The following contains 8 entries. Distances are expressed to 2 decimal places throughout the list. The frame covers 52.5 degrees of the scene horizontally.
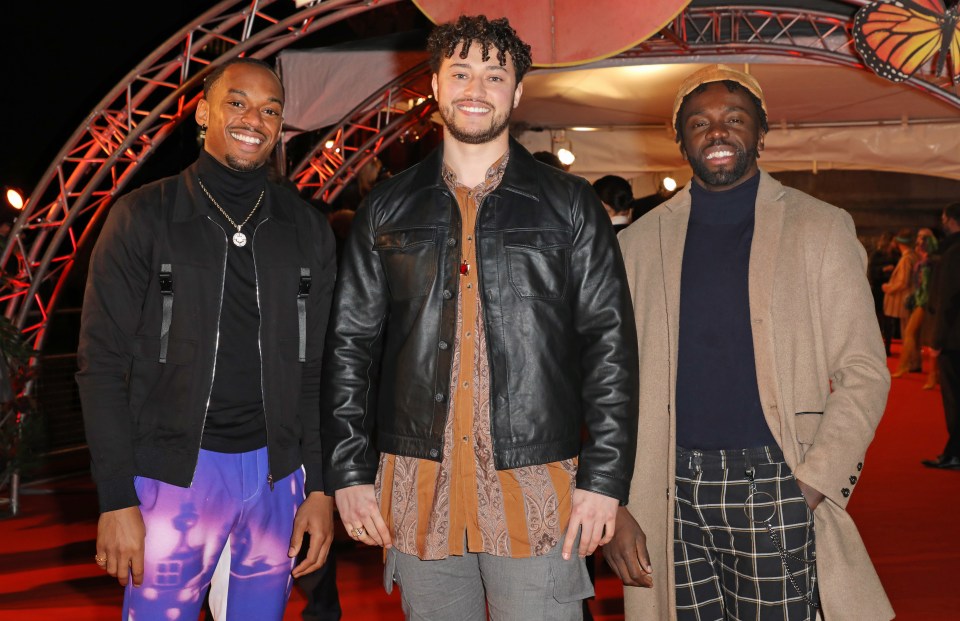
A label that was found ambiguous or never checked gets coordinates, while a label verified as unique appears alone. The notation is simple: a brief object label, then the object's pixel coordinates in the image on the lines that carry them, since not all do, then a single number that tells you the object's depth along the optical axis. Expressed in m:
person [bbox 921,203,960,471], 8.32
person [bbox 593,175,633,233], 5.06
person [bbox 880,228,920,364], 14.12
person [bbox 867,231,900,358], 17.44
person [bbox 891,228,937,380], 12.90
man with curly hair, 2.38
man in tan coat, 2.60
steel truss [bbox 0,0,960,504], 7.27
